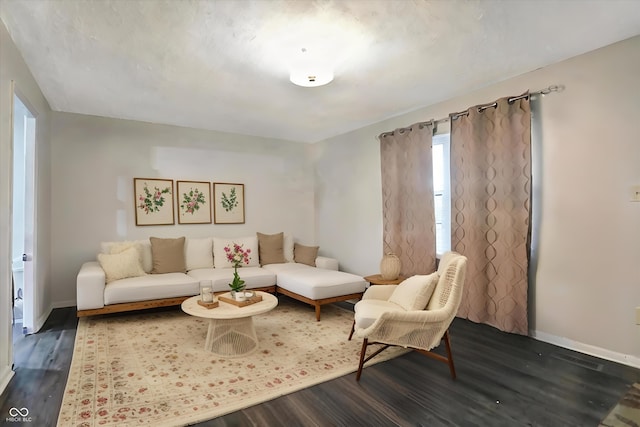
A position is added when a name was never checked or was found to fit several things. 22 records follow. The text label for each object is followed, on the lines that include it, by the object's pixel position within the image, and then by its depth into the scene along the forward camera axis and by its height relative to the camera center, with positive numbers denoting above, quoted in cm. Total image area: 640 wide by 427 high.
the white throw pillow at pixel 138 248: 420 -33
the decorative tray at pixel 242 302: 298 -72
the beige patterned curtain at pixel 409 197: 398 +22
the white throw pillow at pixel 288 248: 525 -46
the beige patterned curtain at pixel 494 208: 312 +6
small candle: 304 -67
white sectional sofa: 363 -67
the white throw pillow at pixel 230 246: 481 -42
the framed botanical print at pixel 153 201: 474 +27
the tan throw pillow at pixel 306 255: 506 -55
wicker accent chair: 227 -69
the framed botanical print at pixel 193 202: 502 +26
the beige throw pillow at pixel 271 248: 507 -45
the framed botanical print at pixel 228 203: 530 +25
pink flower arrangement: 317 -47
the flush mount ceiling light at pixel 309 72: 278 +119
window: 389 +28
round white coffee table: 281 -92
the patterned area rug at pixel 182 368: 200 -109
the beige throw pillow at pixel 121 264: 388 -49
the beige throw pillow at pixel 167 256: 438 -45
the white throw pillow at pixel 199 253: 469 -46
